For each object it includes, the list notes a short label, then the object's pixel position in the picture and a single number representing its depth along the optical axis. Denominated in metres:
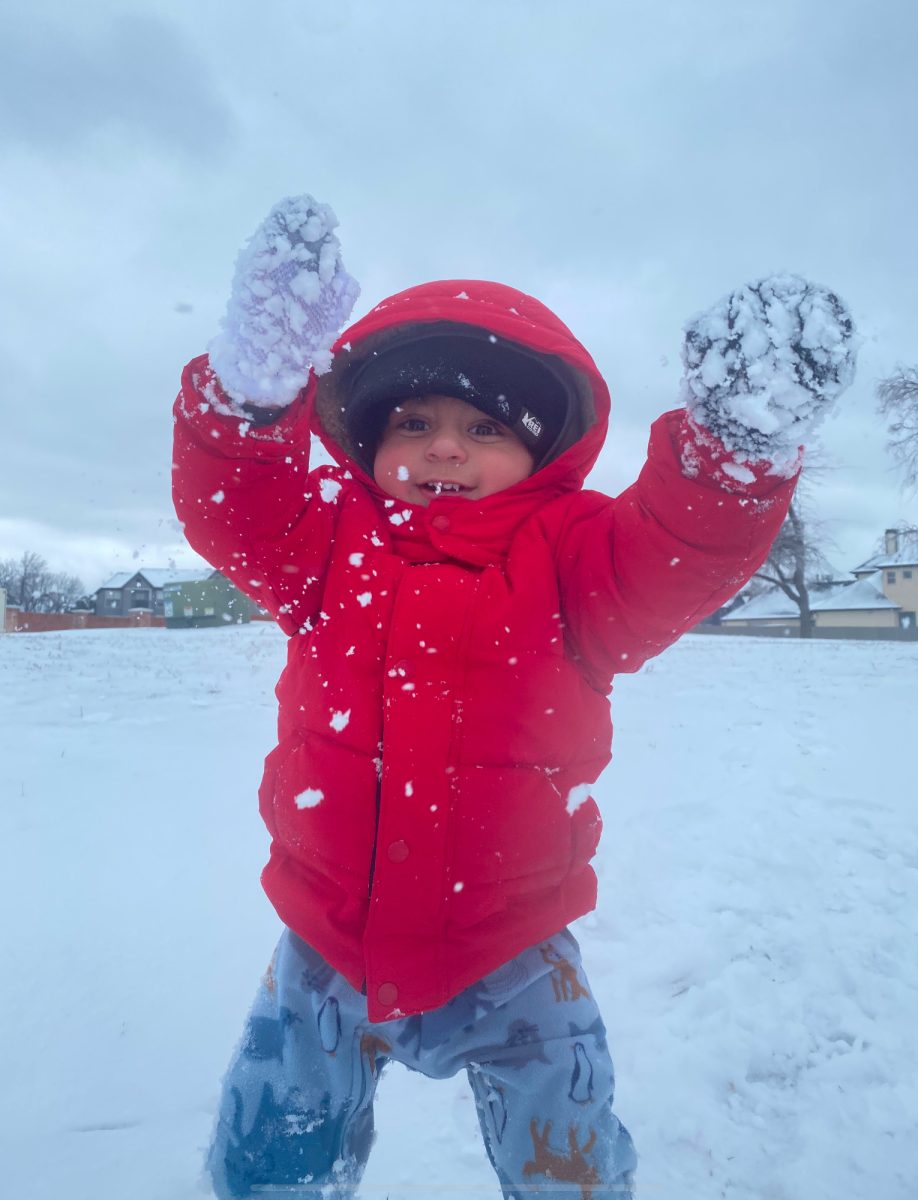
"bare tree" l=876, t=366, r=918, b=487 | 15.18
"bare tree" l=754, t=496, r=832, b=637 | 28.71
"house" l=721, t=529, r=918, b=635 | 56.22
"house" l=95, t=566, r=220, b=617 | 58.84
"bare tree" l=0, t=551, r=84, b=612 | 65.06
